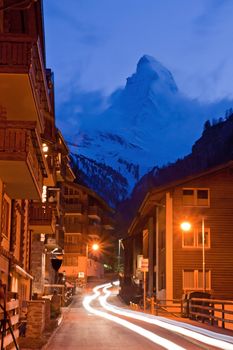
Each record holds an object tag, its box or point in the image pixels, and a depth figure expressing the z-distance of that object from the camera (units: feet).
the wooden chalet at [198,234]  146.41
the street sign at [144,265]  126.93
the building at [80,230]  305.53
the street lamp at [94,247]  312.71
